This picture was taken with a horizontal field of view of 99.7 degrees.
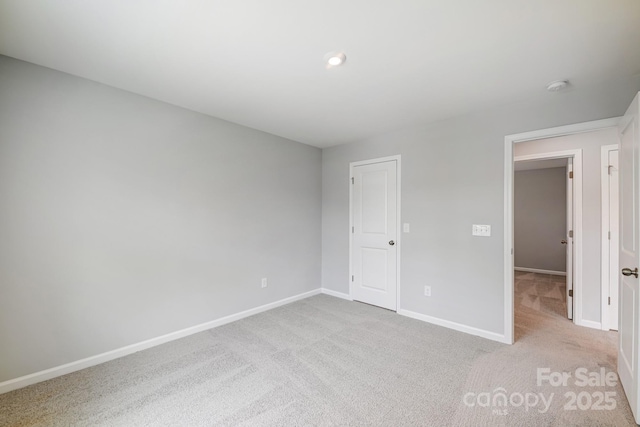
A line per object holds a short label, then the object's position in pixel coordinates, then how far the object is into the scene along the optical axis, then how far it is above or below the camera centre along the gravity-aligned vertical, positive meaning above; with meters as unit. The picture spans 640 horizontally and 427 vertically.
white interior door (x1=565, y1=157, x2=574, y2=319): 3.37 -0.29
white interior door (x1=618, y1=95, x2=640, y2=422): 1.70 -0.26
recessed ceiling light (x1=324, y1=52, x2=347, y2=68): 1.90 +1.12
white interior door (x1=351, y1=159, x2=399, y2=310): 3.67 -0.27
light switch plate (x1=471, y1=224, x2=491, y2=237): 2.86 -0.17
